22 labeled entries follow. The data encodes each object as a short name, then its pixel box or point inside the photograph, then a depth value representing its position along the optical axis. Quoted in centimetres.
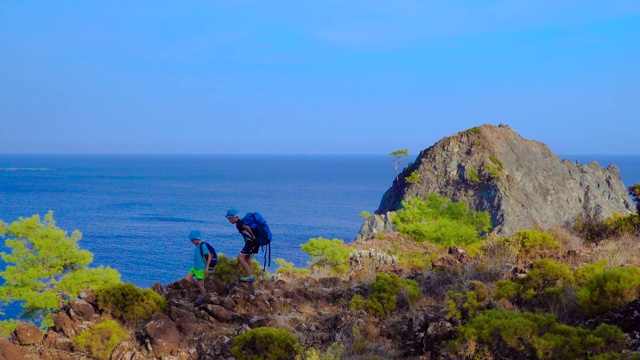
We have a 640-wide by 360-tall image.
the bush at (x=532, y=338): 806
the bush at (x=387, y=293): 1138
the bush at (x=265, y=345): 961
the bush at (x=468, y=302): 969
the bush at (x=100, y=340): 998
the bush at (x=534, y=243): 1460
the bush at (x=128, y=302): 1136
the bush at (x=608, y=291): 936
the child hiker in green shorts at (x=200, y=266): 1256
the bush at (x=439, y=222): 3019
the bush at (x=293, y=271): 1682
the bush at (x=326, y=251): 2448
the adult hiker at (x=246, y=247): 1295
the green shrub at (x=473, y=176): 6425
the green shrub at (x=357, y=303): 1151
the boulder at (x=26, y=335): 1021
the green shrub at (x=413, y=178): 6366
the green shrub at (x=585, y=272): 1079
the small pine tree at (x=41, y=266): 2428
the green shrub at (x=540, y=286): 1038
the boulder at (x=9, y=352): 978
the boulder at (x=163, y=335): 997
